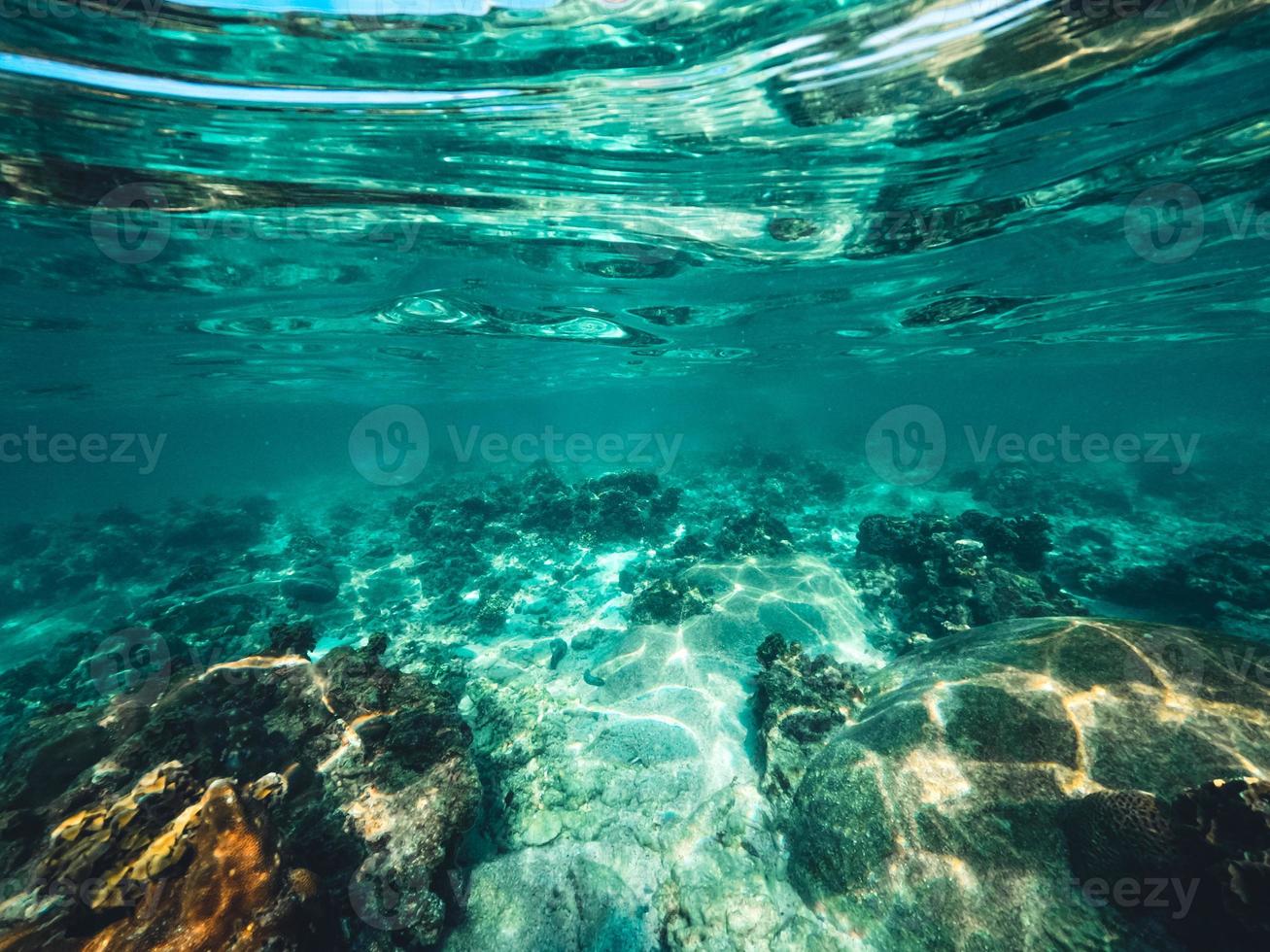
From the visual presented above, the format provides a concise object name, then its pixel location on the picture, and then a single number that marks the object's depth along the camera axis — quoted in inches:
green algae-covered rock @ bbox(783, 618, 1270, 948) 153.9
